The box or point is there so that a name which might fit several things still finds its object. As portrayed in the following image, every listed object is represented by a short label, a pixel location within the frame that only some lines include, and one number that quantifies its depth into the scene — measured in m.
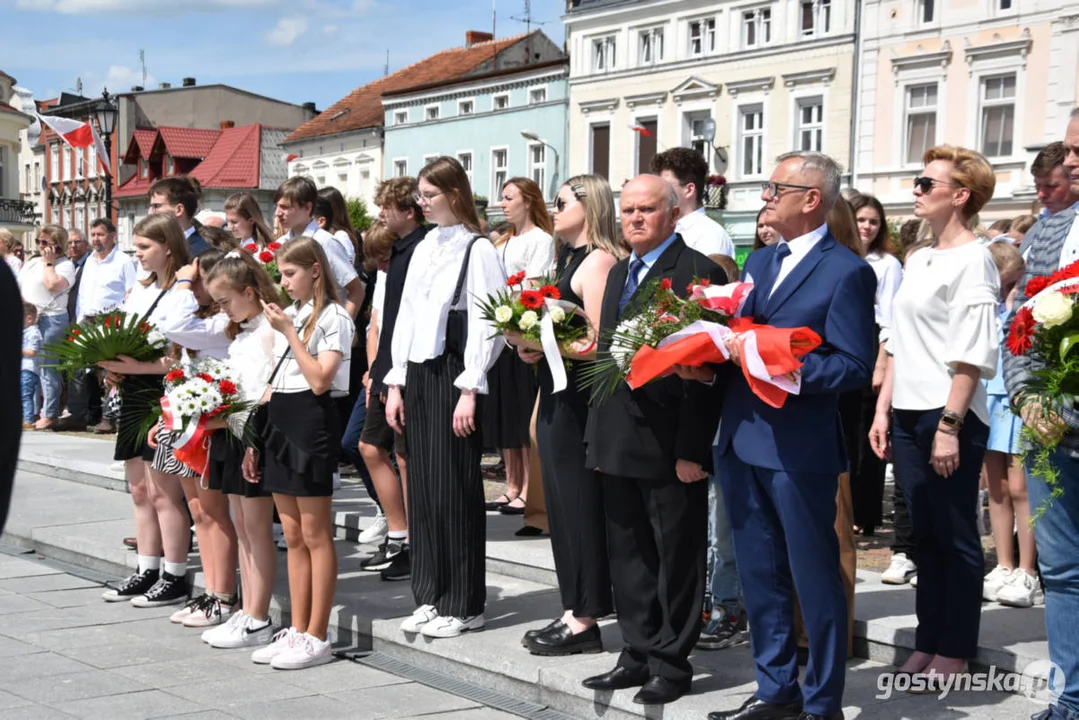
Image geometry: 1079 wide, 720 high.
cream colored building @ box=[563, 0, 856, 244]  33.78
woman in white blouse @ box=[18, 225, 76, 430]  14.44
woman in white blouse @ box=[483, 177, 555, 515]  6.43
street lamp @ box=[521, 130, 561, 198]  35.91
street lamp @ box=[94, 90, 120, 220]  23.34
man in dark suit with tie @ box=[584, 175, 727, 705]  5.15
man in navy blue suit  4.70
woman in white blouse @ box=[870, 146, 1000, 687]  5.18
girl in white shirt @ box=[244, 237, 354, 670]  6.24
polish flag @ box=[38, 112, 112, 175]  24.39
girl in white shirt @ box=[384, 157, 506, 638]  6.38
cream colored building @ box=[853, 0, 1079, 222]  28.80
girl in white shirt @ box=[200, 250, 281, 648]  6.54
